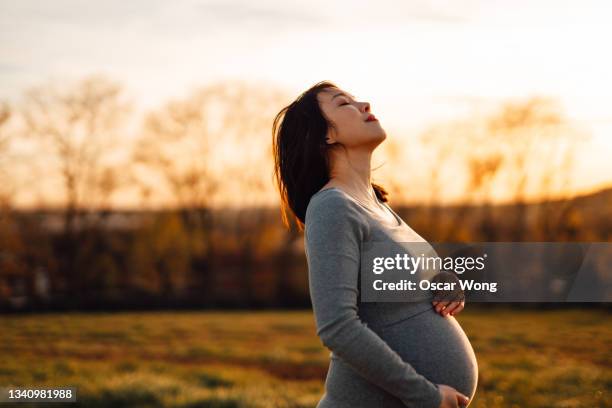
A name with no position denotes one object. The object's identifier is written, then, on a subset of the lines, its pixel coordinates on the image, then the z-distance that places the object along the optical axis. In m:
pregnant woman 1.29
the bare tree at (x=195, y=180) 17.64
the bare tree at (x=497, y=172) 17.44
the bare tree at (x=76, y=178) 15.25
